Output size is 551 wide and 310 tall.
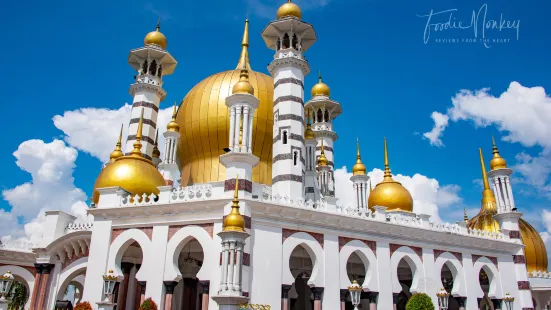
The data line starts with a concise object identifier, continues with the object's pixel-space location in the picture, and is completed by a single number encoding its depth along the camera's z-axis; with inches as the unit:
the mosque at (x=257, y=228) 691.4
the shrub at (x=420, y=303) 724.7
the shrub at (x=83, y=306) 648.4
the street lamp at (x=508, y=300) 845.8
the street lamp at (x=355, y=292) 663.8
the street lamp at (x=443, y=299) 751.7
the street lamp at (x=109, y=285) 598.5
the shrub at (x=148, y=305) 655.8
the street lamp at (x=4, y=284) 613.7
